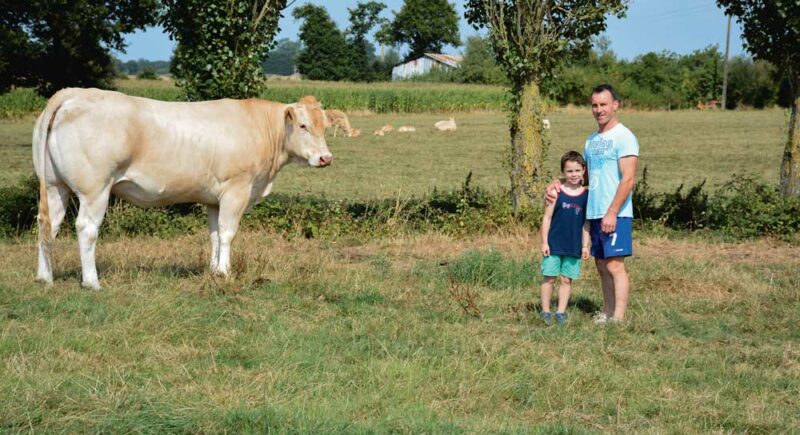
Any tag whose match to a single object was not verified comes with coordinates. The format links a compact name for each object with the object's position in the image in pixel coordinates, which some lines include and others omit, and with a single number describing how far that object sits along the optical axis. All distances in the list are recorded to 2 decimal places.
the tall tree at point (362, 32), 122.38
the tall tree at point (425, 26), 127.25
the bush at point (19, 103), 48.56
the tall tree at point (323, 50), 119.19
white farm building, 117.25
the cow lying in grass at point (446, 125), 43.59
